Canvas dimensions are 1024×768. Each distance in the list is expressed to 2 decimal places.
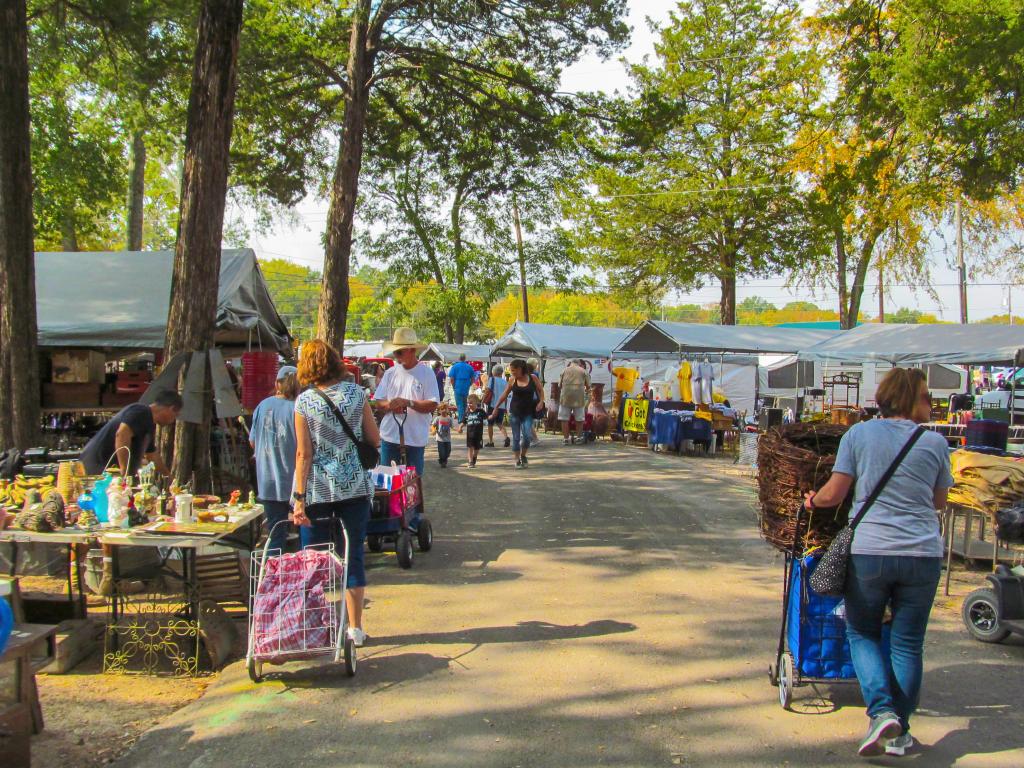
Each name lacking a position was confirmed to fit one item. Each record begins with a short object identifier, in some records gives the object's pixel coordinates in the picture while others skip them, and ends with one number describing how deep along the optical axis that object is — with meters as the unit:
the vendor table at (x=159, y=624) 4.65
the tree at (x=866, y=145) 15.77
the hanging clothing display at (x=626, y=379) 20.62
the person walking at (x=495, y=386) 17.41
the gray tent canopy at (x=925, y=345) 14.18
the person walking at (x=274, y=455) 5.37
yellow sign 18.34
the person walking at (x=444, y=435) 13.61
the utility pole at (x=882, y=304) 47.17
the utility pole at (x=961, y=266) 35.34
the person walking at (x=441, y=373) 26.20
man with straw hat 7.83
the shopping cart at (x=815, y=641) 4.12
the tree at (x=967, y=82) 13.40
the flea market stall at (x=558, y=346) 21.83
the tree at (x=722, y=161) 28.64
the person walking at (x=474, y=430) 13.88
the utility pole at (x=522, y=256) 40.66
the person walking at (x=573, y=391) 18.00
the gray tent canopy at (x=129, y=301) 10.37
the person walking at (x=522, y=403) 12.85
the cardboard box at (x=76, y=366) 11.27
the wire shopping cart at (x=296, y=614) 4.42
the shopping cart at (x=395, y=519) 6.86
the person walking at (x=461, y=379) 14.97
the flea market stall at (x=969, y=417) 6.03
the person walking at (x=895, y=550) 3.56
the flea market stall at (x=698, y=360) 16.81
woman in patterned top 4.75
